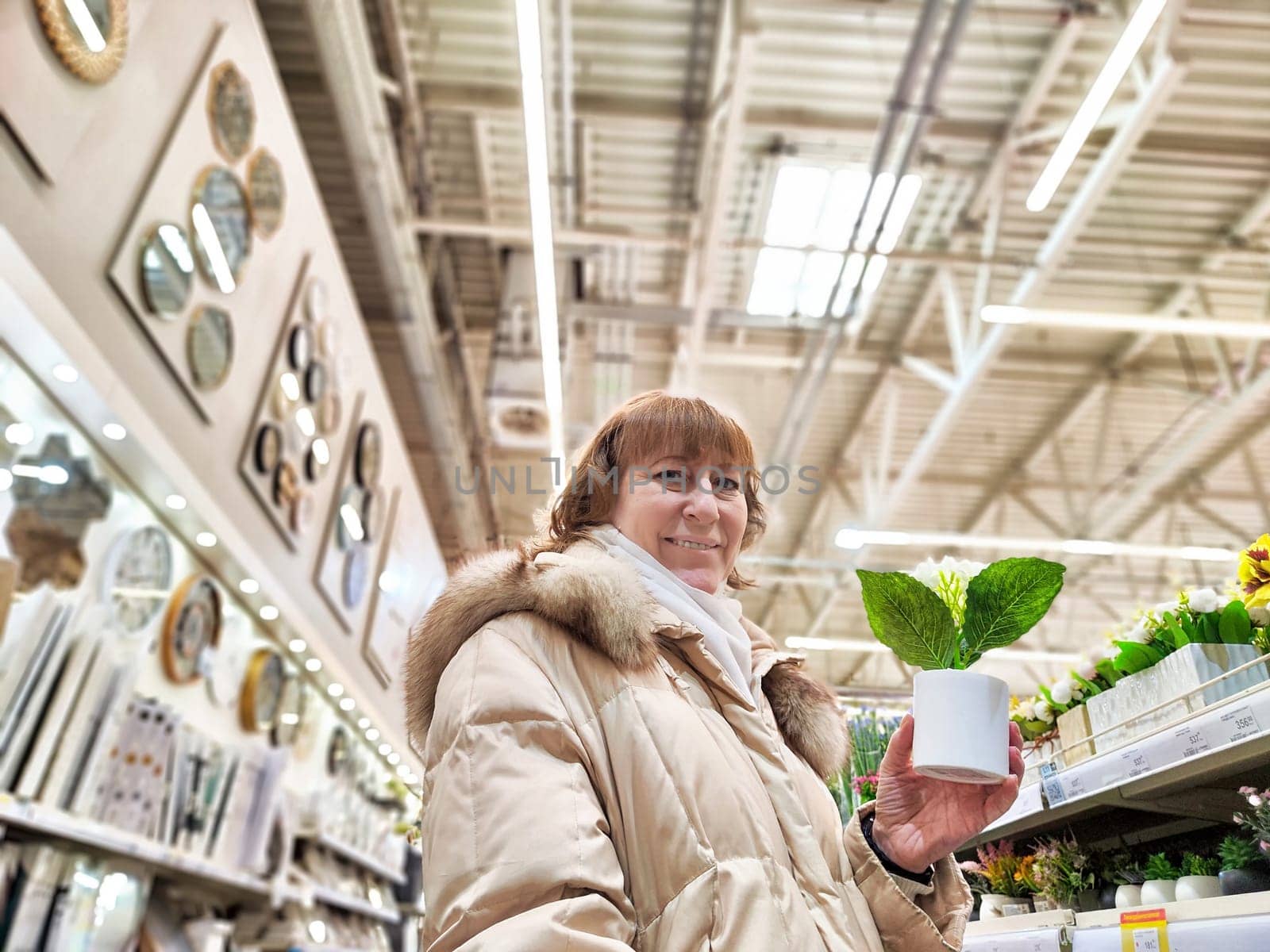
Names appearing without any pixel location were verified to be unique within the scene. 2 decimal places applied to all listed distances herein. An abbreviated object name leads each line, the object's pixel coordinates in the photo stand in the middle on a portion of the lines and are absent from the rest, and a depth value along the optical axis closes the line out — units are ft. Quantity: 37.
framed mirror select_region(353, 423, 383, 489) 20.52
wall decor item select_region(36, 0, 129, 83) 8.80
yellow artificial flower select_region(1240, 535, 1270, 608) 4.80
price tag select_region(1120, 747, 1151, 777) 4.33
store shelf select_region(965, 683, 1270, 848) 3.76
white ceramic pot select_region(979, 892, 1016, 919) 5.69
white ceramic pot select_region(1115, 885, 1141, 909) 4.61
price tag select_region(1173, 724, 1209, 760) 3.94
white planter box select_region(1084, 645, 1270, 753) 4.42
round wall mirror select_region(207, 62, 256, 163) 12.72
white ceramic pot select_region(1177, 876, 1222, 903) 4.07
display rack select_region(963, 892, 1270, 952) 3.55
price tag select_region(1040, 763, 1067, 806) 4.99
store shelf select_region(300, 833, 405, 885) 19.39
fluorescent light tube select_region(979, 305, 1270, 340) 19.76
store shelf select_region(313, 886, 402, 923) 19.13
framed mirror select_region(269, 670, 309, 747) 17.94
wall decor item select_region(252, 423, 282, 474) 14.62
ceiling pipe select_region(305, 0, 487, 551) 19.63
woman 3.35
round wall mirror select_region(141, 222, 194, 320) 11.19
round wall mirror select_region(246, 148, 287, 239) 14.26
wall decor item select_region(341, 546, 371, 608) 19.97
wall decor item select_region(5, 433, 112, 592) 9.63
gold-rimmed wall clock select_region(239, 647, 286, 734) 16.17
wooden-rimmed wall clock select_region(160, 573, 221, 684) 13.30
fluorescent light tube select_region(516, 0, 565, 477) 14.46
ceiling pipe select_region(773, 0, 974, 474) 17.92
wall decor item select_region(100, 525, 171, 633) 11.60
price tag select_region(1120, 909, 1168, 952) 3.93
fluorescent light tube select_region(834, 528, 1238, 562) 26.76
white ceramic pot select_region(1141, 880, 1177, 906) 4.36
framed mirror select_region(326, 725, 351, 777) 21.52
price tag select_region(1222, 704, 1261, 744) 3.68
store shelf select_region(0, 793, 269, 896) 9.18
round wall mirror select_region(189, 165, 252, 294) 12.53
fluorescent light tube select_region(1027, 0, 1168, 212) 13.65
